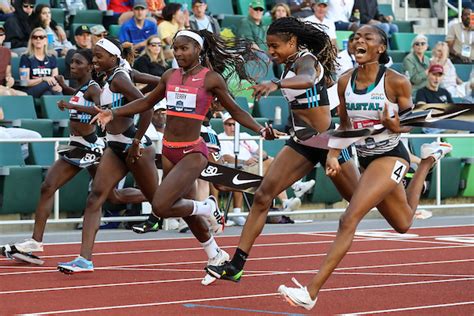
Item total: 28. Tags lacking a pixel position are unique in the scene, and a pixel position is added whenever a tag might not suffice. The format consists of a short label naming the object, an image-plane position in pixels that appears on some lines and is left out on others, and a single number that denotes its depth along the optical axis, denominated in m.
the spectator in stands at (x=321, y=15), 18.66
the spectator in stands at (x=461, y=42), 20.81
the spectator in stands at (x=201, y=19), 17.41
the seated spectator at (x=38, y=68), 15.34
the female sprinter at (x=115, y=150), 9.99
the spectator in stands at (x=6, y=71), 15.16
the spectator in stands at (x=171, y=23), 17.25
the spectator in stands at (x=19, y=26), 16.22
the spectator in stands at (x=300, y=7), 19.39
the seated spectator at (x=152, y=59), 15.89
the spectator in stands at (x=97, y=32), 15.85
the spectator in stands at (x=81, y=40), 15.88
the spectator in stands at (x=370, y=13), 20.89
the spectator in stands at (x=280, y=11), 18.12
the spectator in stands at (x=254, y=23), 18.02
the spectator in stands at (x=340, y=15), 20.05
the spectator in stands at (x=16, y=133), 13.84
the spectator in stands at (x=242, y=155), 14.98
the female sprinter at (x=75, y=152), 10.71
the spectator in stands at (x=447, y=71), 19.08
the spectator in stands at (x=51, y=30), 16.14
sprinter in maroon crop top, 9.30
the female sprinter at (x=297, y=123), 8.84
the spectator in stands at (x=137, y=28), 16.83
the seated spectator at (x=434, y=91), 17.80
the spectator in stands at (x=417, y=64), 18.86
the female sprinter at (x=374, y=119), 7.93
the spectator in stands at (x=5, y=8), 16.89
